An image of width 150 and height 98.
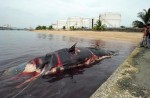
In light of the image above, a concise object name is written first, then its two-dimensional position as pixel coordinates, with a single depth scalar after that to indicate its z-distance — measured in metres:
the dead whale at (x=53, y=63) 5.03
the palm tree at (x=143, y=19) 27.78
